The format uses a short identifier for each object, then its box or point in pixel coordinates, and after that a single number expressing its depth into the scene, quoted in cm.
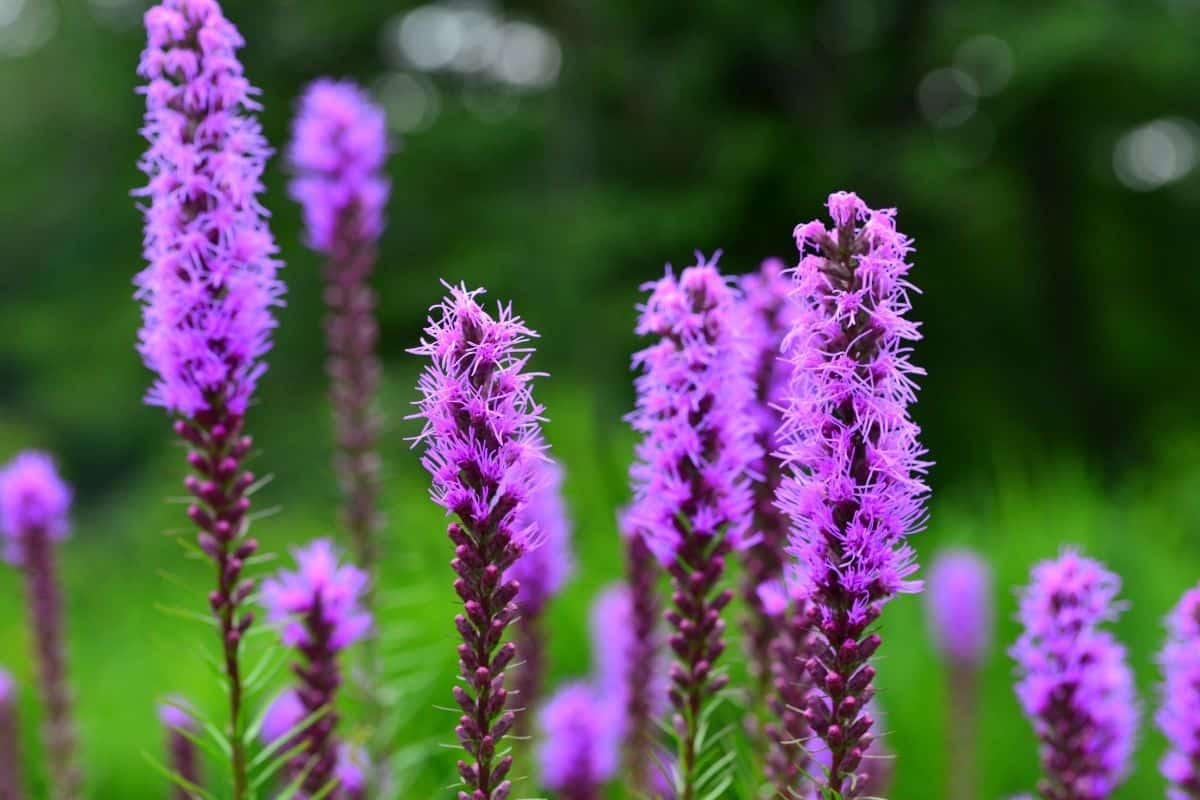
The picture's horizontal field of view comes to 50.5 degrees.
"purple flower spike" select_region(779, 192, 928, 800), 174
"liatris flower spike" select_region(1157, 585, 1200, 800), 229
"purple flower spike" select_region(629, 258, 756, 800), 209
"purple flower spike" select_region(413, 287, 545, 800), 176
